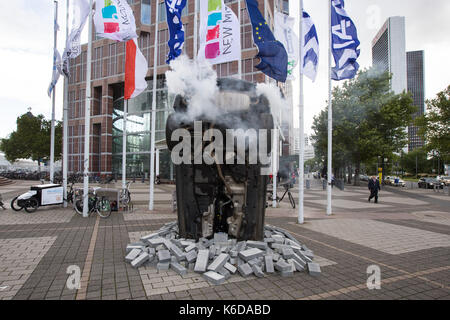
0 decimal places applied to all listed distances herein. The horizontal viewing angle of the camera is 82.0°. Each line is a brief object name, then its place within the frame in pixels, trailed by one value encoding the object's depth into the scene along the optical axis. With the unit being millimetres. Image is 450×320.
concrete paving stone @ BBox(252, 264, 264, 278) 4367
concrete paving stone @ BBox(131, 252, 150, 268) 4681
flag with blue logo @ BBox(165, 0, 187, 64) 9883
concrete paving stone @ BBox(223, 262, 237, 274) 4406
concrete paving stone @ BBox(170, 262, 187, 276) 4379
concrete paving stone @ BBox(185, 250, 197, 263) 4648
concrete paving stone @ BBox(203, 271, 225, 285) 4059
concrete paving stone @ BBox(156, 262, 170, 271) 4602
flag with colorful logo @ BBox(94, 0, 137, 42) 9039
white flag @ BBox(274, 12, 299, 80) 10297
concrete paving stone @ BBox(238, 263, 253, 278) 4332
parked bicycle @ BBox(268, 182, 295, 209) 13475
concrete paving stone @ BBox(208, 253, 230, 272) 4336
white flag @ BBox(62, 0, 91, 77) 9334
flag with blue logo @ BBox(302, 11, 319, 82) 9383
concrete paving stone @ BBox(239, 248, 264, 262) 4590
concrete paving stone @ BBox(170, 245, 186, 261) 4750
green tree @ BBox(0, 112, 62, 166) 44719
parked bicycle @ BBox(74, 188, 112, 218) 9922
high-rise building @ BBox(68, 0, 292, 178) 31591
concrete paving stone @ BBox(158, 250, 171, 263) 4664
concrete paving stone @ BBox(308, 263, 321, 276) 4477
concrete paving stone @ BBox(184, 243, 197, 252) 4883
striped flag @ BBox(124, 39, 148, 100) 11172
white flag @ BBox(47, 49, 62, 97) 10886
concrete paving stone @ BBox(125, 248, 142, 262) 4925
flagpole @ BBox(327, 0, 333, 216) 10404
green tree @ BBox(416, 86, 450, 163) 27828
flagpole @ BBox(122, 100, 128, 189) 12472
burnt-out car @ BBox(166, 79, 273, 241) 5262
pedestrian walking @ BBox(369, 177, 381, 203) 16656
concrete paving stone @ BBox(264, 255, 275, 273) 4522
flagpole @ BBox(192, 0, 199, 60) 10716
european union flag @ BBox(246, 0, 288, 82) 8195
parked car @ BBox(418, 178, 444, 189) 32744
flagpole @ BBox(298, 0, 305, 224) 9258
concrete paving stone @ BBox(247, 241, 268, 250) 5027
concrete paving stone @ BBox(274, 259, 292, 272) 4426
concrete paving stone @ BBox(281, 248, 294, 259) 4833
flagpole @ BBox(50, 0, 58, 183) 11688
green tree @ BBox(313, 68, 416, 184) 32719
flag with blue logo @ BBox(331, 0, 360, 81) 9945
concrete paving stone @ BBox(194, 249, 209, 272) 4429
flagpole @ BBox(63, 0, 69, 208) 11495
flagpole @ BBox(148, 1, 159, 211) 11625
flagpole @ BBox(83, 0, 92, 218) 9820
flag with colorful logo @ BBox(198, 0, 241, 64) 9398
